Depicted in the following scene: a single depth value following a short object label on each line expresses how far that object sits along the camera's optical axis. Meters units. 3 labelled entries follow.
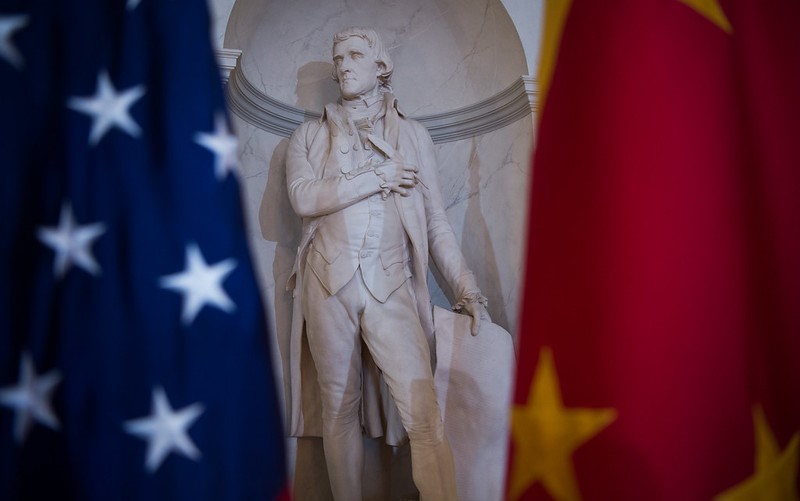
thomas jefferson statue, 2.90
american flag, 1.36
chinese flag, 1.35
